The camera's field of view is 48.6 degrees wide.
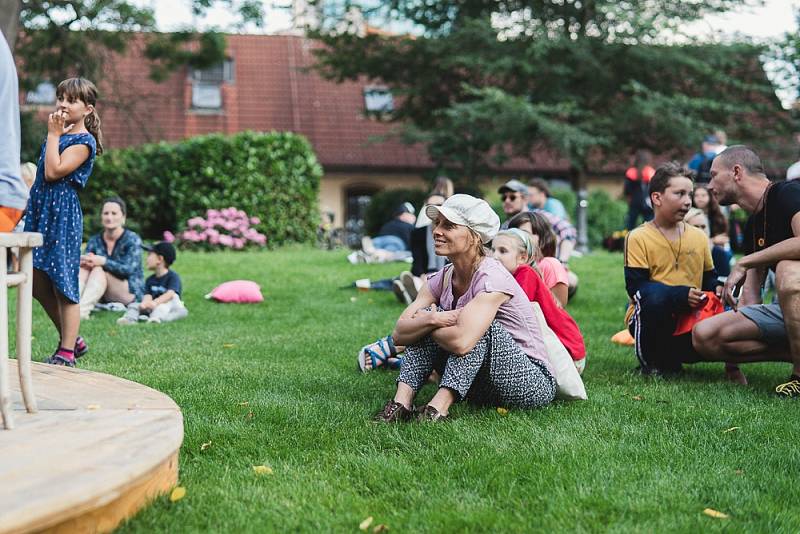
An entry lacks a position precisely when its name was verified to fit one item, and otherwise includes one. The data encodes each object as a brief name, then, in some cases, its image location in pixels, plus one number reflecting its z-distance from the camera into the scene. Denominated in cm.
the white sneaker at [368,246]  1376
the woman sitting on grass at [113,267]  850
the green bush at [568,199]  2027
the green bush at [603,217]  2108
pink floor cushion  979
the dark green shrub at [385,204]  2294
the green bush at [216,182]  1708
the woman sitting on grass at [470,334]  445
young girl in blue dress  514
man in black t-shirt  508
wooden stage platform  261
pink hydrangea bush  1627
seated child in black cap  841
